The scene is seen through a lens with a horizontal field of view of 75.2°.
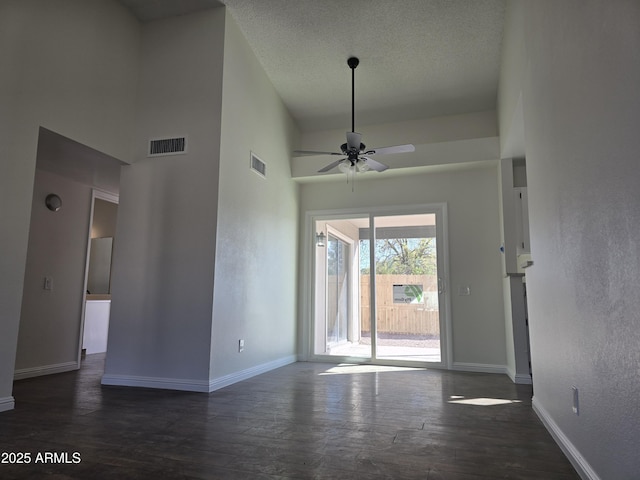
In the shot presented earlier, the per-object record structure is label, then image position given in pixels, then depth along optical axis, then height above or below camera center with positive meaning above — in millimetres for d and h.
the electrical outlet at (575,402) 2016 -514
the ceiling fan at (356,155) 4078 +1405
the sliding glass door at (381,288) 5402 +92
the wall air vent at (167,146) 4070 +1441
